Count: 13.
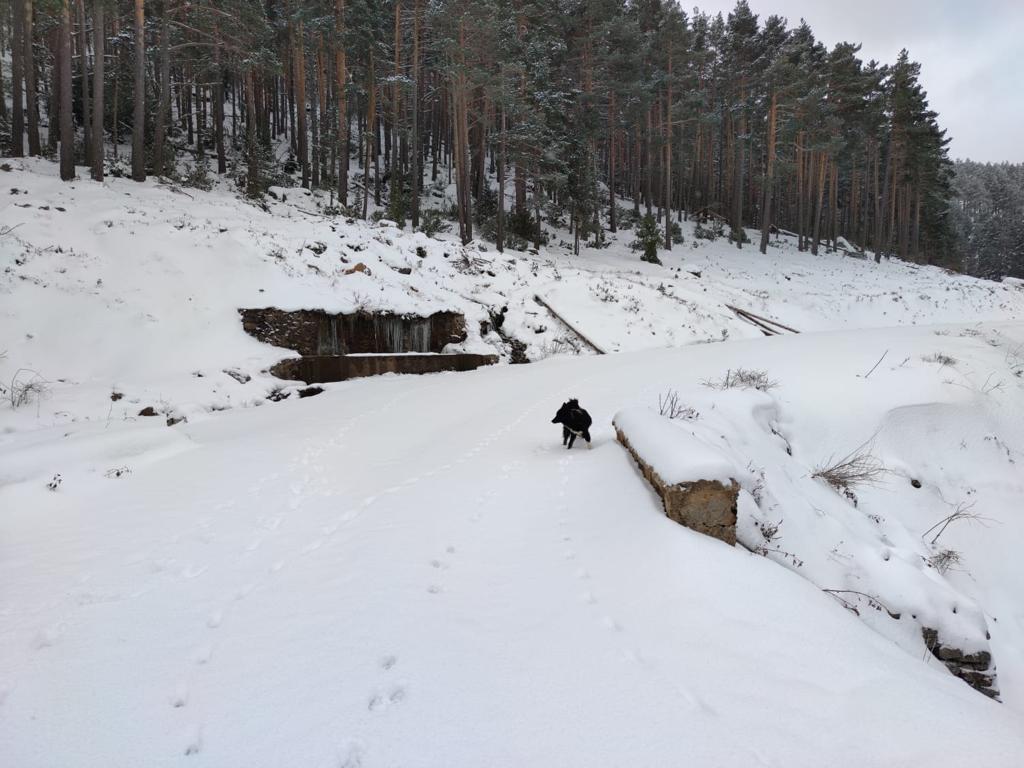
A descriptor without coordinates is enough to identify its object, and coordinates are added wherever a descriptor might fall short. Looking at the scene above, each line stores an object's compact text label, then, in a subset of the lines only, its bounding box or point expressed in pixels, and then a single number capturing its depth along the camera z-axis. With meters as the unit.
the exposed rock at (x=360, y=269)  13.32
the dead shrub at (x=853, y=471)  6.09
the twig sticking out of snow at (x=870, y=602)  3.96
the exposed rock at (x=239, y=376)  9.30
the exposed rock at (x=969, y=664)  3.90
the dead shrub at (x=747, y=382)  7.80
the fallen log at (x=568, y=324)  16.06
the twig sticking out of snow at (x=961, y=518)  6.00
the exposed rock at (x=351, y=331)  10.71
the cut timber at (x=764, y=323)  19.34
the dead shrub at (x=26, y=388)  6.88
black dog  6.05
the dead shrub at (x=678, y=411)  5.91
